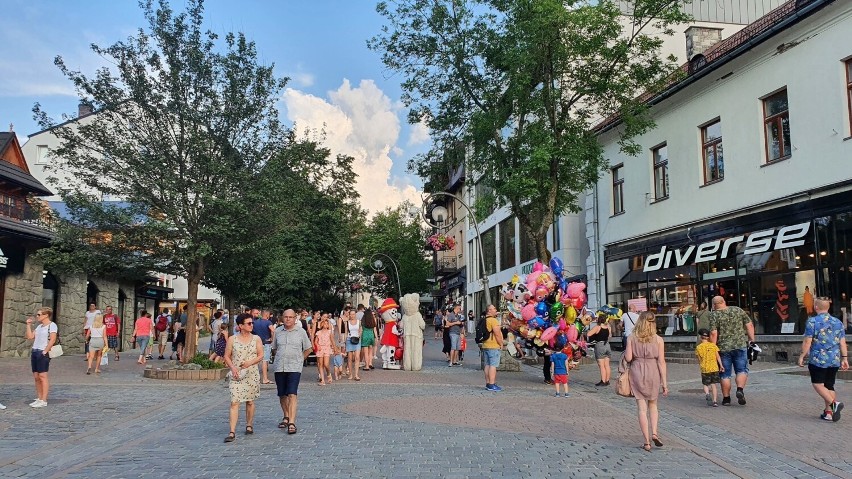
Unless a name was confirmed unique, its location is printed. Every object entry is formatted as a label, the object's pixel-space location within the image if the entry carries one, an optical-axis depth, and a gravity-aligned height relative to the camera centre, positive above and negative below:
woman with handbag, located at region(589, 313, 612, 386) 14.78 -0.65
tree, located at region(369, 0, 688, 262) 18.50 +6.57
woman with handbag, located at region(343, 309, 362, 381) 16.77 -0.59
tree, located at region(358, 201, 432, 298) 61.81 +5.77
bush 16.78 -1.09
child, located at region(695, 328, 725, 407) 11.08 -0.80
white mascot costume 18.97 -0.52
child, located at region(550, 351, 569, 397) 13.21 -1.05
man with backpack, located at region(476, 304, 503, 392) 14.33 -0.59
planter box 16.08 -1.32
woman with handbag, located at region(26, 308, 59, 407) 11.50 -0.51
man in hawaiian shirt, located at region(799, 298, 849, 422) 9.43 -0.58
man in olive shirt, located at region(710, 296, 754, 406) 11.26 -0.47
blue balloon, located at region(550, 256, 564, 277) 15.03 +1.02
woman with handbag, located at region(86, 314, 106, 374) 16.92 -0.51
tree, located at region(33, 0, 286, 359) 16.08 +3.92
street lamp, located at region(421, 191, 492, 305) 24.08 +3.47
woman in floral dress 8.77 -0.61
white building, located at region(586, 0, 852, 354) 16.25 +3.61
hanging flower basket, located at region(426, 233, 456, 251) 36.69 +3.90
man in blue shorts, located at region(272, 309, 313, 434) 9.25 -0.66
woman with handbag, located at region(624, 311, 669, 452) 7.95 -0.65
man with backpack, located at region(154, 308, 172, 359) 24.75 -0.41
